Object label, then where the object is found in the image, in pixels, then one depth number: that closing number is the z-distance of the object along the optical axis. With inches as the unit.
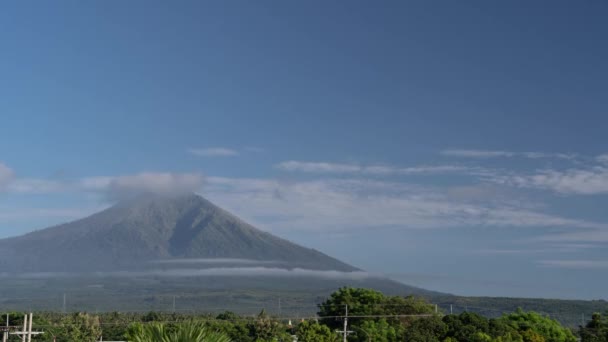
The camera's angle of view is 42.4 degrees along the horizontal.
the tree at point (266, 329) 2422.5
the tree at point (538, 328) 2135.8
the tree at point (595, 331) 2186.5
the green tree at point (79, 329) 2133.4
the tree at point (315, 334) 2001.7
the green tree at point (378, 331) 2153.1
